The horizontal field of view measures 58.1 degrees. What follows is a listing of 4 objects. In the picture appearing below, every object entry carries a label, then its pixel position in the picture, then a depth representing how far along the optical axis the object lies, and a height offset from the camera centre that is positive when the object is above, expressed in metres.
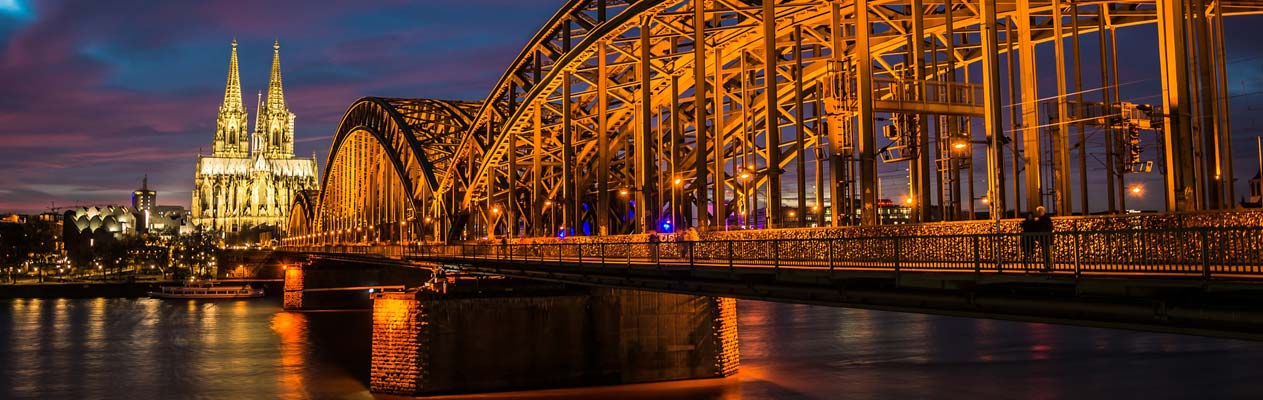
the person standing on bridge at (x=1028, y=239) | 19.03 +0.25
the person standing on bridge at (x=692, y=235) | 37.97 +0.86
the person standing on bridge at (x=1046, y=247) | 18.79 +0.10
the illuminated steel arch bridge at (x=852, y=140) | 21.17 +4.16
